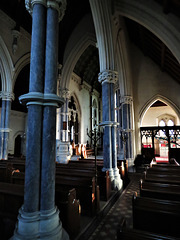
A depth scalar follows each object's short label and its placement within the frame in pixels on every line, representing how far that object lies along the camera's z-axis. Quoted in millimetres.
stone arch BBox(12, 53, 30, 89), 9062
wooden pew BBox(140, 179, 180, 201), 2725
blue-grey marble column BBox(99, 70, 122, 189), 5168
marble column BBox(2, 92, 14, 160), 8262
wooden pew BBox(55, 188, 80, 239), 2402
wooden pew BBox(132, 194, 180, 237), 1998
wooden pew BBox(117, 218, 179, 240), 1335
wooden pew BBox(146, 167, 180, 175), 4405
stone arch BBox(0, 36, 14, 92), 8453
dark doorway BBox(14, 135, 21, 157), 13928
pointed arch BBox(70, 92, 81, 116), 15105
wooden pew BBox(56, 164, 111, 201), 4164
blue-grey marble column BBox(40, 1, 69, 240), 2016
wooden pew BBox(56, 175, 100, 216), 3225
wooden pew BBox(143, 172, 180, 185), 3499
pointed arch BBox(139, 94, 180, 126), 10164
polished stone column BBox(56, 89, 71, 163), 9000
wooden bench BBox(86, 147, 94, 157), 13289
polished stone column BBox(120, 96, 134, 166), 9372
